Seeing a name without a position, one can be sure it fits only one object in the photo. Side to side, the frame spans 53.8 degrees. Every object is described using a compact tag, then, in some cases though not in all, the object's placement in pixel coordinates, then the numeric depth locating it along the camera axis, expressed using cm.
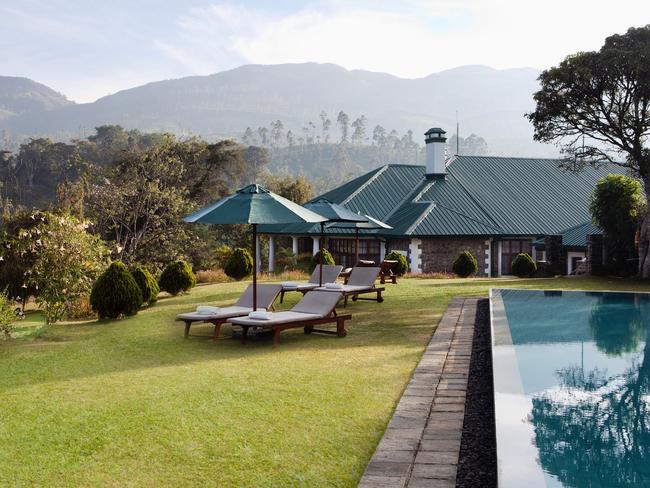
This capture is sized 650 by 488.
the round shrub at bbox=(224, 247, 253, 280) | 2167
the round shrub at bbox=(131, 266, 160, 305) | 1440
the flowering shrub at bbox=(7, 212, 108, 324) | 1378
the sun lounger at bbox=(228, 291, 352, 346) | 966
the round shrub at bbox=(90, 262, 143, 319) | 1251
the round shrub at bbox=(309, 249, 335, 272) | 2234
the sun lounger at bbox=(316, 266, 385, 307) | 1376
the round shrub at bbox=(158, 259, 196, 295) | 1666
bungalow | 2927
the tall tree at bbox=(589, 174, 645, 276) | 2216
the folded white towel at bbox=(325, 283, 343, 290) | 1379
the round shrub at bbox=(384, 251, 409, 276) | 2333
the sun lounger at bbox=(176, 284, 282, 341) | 1016
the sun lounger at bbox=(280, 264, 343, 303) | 1506
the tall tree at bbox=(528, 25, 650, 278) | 1950
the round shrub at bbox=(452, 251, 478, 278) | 2453
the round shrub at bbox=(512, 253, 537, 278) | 2572
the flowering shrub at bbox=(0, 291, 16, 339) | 991
